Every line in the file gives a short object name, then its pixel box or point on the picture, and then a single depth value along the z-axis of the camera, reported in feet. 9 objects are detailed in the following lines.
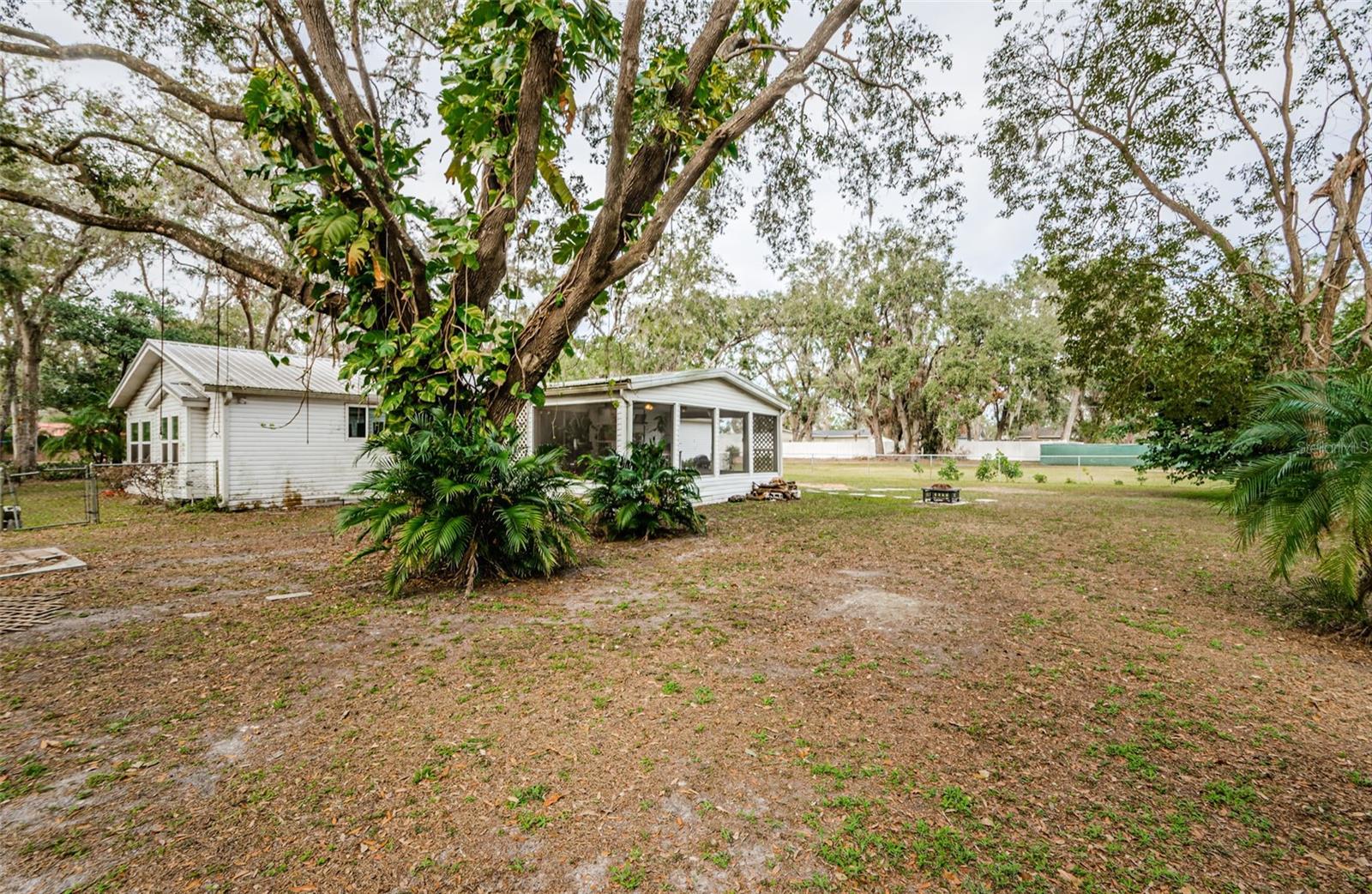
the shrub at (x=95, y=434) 50.03
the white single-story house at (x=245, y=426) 36.81
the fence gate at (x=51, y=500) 31.48
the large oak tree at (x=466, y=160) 15.67
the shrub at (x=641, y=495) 26.99
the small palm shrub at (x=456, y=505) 16.63
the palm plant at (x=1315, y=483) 12.16
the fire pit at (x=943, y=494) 42.04
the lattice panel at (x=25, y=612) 14.32
